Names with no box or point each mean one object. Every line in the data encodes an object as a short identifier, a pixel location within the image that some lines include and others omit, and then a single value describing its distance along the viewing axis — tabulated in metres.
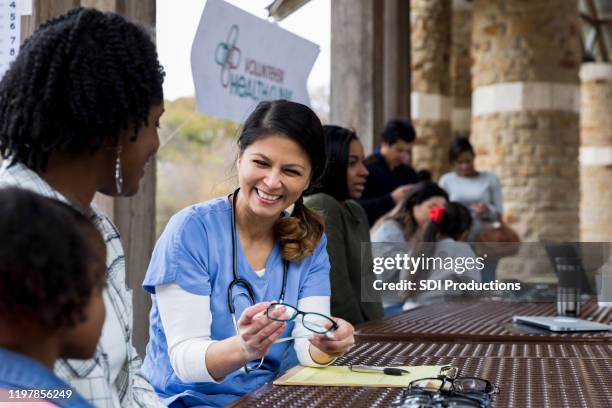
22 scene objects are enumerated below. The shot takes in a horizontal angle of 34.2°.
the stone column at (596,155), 19.12
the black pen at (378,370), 2.02
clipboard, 1.93
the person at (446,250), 4.05
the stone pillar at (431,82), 13.23
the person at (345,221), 3.54
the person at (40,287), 1.00
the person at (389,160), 5.86
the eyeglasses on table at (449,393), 1.58
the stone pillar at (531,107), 11.40
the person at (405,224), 4.39
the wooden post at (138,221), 2.93
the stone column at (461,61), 15.71
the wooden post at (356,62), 5.84
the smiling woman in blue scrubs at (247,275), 2.14
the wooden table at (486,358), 1.80
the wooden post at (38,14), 2.39
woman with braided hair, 1.59
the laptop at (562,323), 2.85
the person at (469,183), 7.81
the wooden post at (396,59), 7.59
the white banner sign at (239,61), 3.41
